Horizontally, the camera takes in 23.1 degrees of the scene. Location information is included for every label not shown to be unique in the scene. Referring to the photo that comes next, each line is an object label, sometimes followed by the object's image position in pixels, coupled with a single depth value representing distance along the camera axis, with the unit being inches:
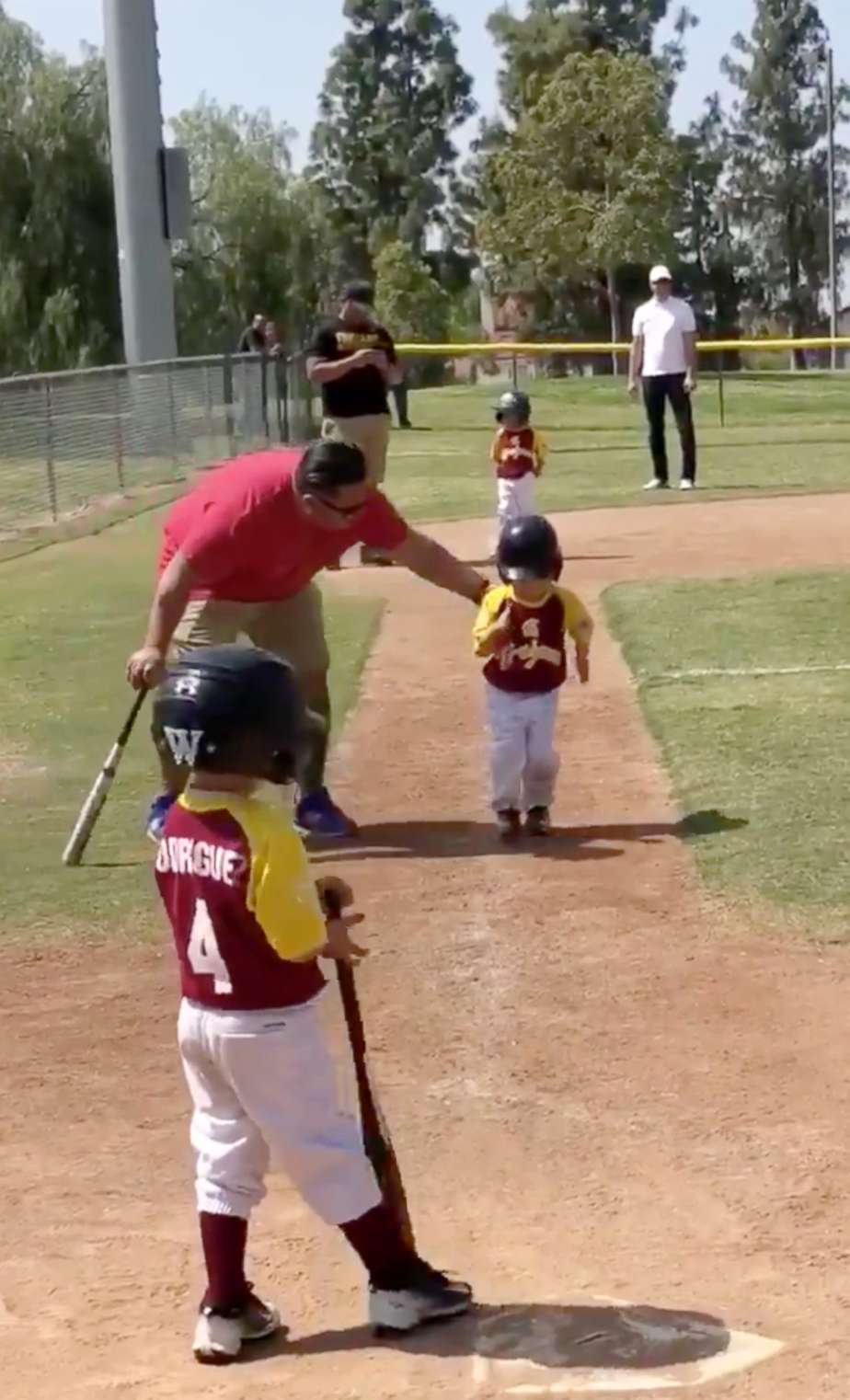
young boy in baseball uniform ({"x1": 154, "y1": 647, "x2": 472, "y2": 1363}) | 138.7
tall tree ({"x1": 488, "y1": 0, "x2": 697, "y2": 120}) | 2600.9
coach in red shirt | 254.8
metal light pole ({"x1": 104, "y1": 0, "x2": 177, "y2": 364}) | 896.6
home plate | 141.1
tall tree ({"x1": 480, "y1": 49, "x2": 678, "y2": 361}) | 2052.2
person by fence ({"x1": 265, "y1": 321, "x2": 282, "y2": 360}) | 1035.9
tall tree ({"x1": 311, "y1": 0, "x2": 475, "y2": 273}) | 3078.2
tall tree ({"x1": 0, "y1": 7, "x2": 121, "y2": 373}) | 1406.3
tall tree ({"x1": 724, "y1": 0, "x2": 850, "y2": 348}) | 3088.1
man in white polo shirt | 702.5
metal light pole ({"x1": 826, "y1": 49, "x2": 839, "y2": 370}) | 2605.8
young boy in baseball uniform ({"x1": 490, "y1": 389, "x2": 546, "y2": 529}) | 524.4
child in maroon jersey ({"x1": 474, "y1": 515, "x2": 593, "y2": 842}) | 282.2
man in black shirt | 477.1
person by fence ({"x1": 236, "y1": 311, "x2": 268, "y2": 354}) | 1123.3
